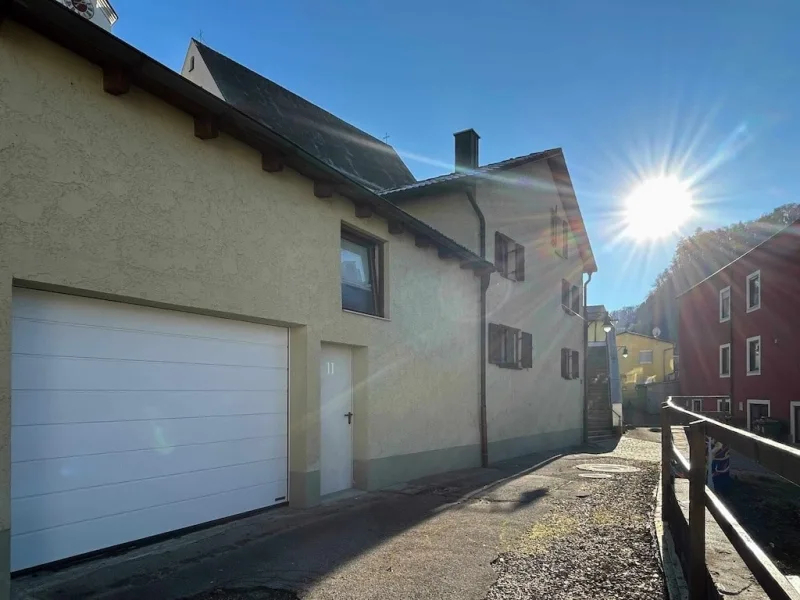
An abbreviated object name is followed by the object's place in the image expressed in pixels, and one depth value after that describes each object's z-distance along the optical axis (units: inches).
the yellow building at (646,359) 2015.3
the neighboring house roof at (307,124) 604.1
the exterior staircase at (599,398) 901.8
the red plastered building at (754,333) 751.7
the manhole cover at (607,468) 445.1
